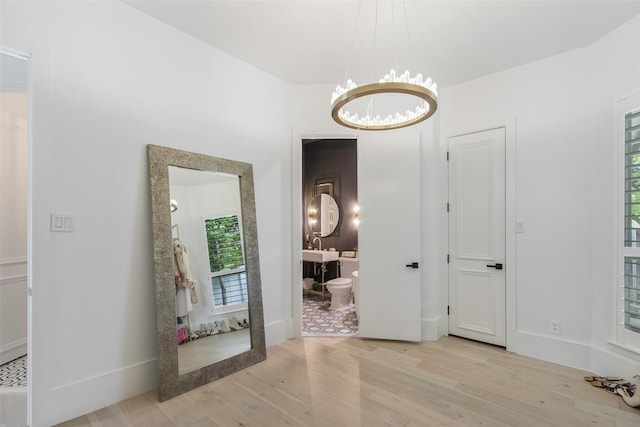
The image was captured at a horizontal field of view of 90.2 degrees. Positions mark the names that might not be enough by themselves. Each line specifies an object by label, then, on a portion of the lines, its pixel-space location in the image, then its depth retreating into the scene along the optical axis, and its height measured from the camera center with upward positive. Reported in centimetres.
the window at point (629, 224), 264 -11
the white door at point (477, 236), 353 -28
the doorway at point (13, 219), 315 -6
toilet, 500 -126
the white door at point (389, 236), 365 -28
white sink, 561 -76
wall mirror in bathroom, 612 +1
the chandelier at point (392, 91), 184 +72
